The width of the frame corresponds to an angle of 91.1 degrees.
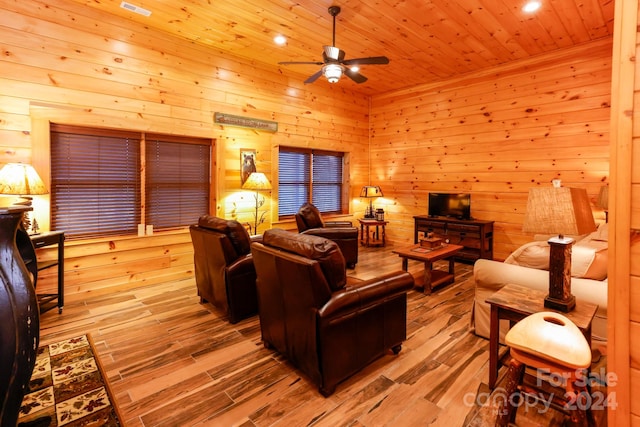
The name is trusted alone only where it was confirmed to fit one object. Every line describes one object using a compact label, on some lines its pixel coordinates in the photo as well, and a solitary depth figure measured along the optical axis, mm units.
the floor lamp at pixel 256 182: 4555
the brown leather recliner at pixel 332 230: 4766
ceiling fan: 3416
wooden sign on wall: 4677
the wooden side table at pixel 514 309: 1896
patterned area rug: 1858
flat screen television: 5425
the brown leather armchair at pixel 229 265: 3016
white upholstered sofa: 2188
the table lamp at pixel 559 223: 1804
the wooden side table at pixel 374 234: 6430
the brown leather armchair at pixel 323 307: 1991
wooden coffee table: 3857
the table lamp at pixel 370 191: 6555
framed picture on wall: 5031
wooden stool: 1405
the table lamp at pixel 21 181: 2803
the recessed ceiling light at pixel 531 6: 3400
